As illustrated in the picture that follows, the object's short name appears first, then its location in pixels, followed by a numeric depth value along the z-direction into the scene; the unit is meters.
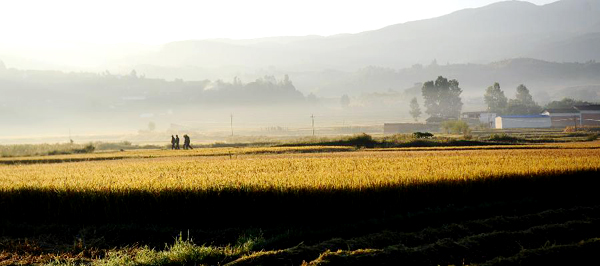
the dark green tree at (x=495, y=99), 183.75
